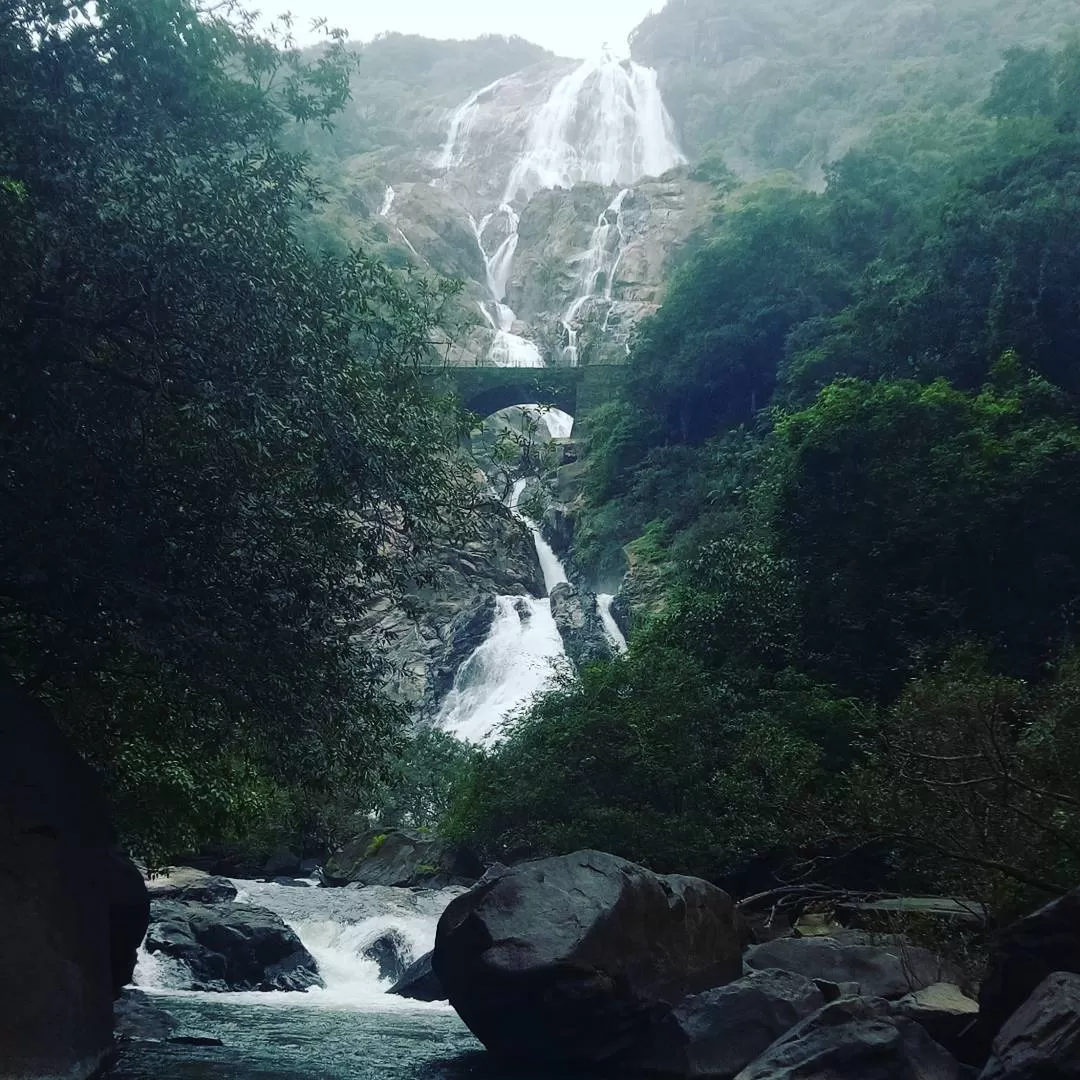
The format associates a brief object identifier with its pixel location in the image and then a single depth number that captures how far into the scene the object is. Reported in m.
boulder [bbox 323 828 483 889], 26.08
